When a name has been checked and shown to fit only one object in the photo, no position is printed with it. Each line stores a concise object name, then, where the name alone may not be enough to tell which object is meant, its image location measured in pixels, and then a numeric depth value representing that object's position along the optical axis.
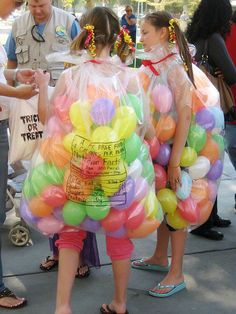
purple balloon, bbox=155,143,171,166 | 2.73
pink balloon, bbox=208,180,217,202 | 2.91
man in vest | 3.42
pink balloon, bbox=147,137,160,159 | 2.65
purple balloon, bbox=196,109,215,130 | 2.81
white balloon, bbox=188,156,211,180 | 2.80
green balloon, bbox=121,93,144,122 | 2.40
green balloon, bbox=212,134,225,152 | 2.88
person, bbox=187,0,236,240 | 3.52
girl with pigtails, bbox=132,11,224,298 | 2.69
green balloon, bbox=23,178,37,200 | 2.45
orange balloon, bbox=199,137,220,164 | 2.85
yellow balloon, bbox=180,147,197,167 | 2.76
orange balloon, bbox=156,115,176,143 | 2.70
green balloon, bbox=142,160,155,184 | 2.46
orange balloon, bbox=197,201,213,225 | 2.86
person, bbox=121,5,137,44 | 13.73
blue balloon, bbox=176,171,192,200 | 2.75
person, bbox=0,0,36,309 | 2.50
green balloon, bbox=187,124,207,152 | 2.79
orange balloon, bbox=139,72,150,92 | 2.74
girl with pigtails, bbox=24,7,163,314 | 2.31
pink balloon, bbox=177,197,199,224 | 2.79
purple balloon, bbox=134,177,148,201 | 2.39
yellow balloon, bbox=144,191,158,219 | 2.46
